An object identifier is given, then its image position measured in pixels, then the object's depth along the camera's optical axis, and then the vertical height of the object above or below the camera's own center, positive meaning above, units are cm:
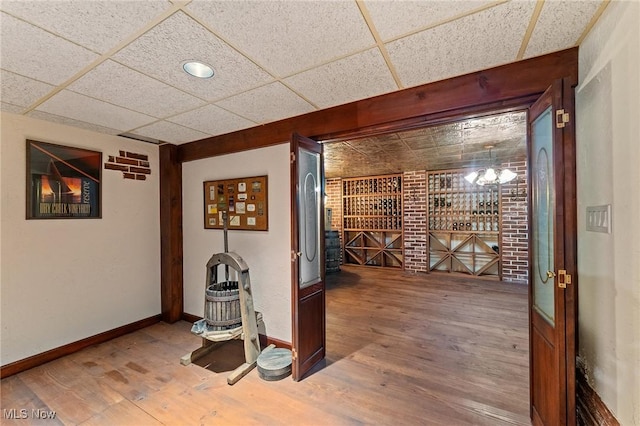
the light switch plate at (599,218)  122 -4
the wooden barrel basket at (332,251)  635 -95
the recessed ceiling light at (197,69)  162 +92
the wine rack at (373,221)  672 -23
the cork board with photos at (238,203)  296 +13
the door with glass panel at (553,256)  132 -25
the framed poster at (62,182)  249 +35
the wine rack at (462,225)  561 -29
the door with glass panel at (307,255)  220 -39
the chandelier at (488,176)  416 +59
